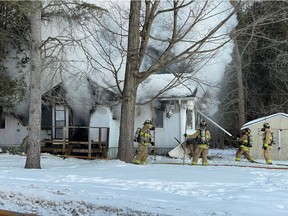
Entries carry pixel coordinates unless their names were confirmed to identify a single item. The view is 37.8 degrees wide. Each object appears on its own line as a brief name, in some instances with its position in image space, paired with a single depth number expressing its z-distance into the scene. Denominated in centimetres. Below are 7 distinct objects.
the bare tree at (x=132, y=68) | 1442
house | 2055
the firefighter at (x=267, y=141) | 1664
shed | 2047
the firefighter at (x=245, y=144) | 1797
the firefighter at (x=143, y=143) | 1481
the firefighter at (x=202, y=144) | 1505
